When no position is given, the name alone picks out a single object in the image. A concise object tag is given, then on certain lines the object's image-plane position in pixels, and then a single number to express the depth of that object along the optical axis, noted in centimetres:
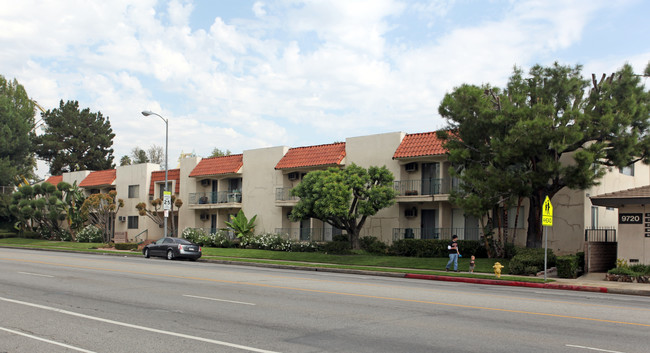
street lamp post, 3527
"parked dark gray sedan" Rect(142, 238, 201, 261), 3166
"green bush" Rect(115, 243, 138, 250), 4222
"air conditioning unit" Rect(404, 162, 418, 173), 3325
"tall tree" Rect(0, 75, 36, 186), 6400
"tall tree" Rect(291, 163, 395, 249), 3050
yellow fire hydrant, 2144
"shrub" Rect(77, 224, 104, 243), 4906
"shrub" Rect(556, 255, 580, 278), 2245
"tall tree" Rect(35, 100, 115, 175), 7250
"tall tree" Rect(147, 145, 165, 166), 9512
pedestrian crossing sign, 2009
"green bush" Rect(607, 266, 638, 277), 2097
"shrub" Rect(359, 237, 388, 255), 3256
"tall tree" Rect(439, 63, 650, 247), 2273
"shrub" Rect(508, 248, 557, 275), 2341
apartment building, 2878
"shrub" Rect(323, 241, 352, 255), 3278
